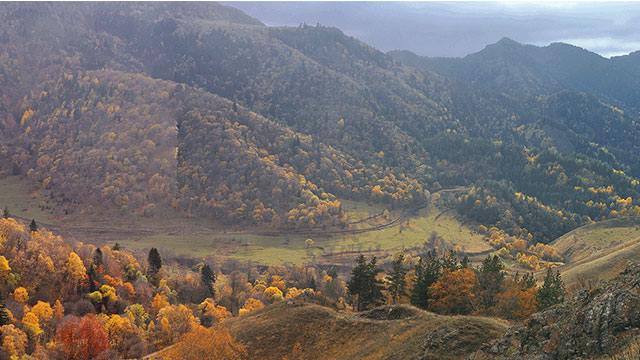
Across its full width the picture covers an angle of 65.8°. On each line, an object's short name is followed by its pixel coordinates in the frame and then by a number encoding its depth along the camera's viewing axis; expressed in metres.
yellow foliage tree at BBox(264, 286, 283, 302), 178.77
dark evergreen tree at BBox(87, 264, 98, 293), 162.05
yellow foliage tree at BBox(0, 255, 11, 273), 148.12
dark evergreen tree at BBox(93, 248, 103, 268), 172.38
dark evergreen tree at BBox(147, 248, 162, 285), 186.25
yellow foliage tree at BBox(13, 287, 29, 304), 142.76
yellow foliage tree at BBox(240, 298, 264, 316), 163.06
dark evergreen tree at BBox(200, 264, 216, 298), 189.12
